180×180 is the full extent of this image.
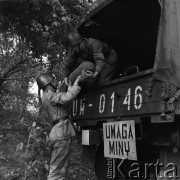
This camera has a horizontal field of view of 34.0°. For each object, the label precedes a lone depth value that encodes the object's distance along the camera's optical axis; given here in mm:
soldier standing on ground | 4418
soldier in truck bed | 4703
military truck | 3260
